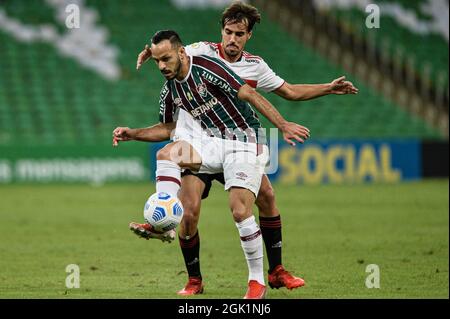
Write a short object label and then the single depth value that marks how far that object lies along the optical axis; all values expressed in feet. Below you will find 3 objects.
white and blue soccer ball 49.96
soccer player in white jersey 53.88
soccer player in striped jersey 51.44
